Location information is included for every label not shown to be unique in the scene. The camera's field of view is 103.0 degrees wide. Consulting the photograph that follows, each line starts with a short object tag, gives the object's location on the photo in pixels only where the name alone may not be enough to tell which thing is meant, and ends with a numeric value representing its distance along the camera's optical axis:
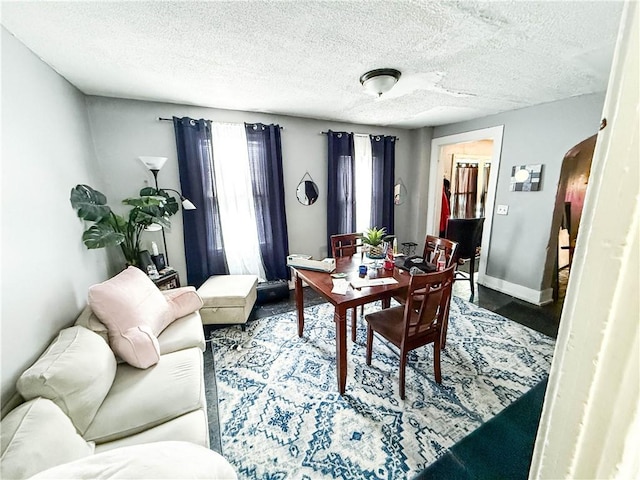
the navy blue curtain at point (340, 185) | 3.58
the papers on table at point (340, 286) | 1.80
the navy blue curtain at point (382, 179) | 3.91
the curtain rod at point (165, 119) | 2.69
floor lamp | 2.46
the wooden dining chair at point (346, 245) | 2.85
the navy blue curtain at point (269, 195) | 3.13
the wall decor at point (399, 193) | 4.32
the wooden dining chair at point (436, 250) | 2.27
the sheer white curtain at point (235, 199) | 2.99
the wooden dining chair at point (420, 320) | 1.55
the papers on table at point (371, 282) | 1.90
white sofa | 0.76
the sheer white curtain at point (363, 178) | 3.82
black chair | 3.33
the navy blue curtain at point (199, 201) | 2.79
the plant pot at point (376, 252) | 2.50
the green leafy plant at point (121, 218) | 2.00
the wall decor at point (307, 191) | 3.53
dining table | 1.68
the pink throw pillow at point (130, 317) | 1.49
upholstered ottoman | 2.46
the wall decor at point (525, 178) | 2.94
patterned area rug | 1.40
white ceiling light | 1.94
